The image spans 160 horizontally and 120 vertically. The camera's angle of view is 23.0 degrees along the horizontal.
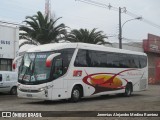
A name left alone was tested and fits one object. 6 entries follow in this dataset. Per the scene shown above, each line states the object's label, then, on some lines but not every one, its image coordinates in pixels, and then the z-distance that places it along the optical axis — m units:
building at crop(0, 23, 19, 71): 35.88
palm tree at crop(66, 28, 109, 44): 46.84
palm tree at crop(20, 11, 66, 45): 40.03
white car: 27.51
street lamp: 43.22
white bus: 19.84
